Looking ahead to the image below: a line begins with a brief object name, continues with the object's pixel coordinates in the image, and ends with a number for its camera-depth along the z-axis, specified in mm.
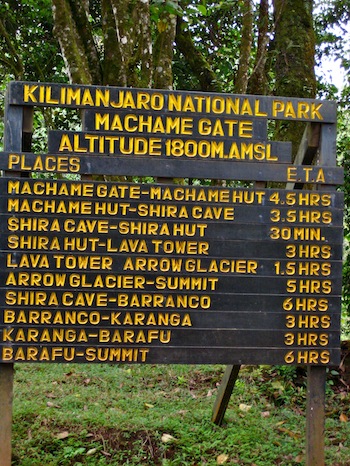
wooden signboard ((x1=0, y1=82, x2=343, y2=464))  3906
